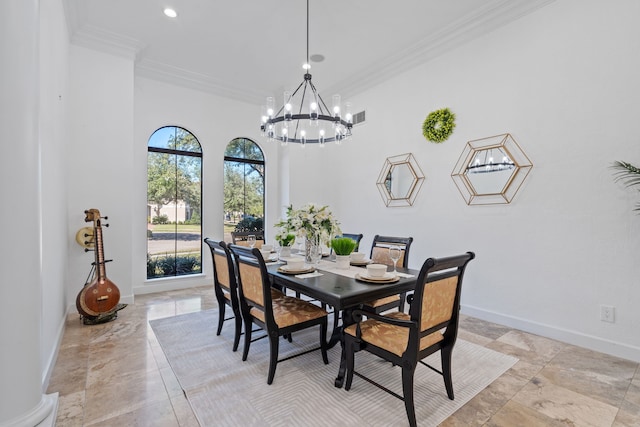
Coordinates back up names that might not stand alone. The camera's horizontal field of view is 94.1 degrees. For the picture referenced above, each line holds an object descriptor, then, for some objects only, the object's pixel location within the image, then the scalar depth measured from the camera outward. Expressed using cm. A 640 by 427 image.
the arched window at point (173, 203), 467
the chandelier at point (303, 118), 285
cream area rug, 181
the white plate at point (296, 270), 240
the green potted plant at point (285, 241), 298
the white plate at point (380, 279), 212
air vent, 507
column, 129
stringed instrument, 318
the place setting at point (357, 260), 288
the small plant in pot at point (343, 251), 265
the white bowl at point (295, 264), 243
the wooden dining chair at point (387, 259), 266
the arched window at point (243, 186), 529
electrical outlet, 259
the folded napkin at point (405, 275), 234
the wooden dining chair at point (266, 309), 210
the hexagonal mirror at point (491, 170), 320
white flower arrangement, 267
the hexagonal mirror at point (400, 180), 422
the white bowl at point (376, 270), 218
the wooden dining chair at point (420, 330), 163
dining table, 189
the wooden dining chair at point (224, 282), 261
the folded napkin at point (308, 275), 230
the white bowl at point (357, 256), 290
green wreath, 378
